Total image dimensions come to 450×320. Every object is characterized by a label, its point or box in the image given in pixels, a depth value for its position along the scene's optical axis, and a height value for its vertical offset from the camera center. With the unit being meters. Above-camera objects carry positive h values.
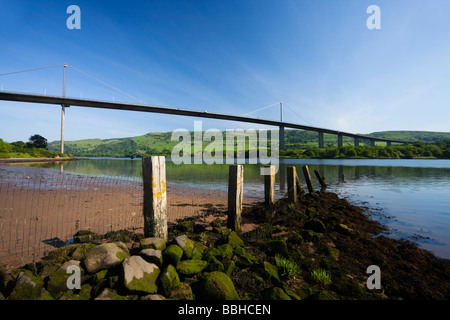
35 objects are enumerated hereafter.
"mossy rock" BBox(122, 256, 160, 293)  2.86 -1.77
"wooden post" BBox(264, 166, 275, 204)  8.36 -1.06
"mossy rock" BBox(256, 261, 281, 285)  3.62 -2.13
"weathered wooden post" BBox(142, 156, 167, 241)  4.32 -0.81
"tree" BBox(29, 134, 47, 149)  80.81 +8.11
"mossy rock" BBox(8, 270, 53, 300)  2.60 -1.75
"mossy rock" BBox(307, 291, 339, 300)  3.02 -2.11
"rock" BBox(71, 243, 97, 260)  3.78 -1.83
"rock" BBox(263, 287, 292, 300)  2.96 -2.05
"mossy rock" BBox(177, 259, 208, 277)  3.43 -1.93
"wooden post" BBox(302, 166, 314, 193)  13.39 -1.40
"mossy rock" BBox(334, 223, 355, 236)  6.25 -2.26
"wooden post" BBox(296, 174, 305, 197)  12.56 -1.98
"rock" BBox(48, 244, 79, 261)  3.90 -1.90
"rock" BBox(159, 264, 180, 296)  3.02 -1.89
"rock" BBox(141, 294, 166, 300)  2.71 -1.90
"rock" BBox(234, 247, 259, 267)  4.02 -2.08
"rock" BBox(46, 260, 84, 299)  2.84 -1.82
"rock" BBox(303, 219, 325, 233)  6.40 -2.18
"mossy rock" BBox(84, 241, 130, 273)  3.28 -1.69
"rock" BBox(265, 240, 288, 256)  4.66 -2.11
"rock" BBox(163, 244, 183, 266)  3.59 -1.76
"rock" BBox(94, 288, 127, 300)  2.74 -1.91
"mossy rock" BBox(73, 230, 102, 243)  5.07 -2.04
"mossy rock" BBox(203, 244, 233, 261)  4.03 -1.97
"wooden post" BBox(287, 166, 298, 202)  9.85 -1.22
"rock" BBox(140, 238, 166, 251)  3.81 -1.65
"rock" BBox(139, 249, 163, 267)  3.46 -1.71
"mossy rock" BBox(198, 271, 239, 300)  2.93 -1.96
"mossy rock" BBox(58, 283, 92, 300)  2.76 -1.94
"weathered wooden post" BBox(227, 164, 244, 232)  6.37 -1.28
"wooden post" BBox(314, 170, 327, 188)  17.02 -1.91
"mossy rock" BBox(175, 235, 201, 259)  3.86 -1.76
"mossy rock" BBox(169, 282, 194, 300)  2.98 -2.05
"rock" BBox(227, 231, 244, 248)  4.90 -2.06
